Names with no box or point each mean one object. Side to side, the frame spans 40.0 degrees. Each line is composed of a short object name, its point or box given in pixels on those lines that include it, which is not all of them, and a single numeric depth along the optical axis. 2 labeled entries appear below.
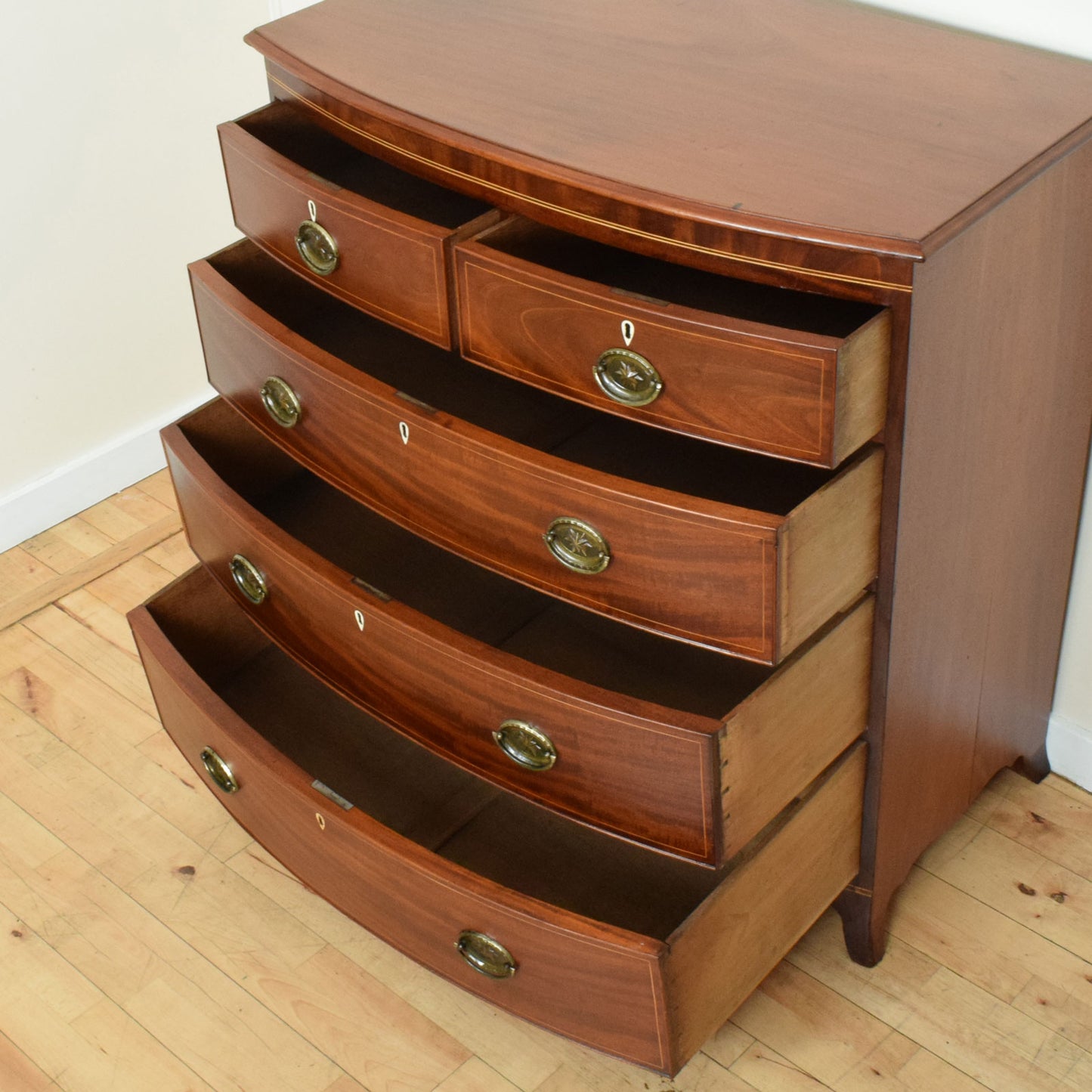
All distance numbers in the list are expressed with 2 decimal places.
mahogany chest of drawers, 1.02
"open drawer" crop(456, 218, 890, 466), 0.97
